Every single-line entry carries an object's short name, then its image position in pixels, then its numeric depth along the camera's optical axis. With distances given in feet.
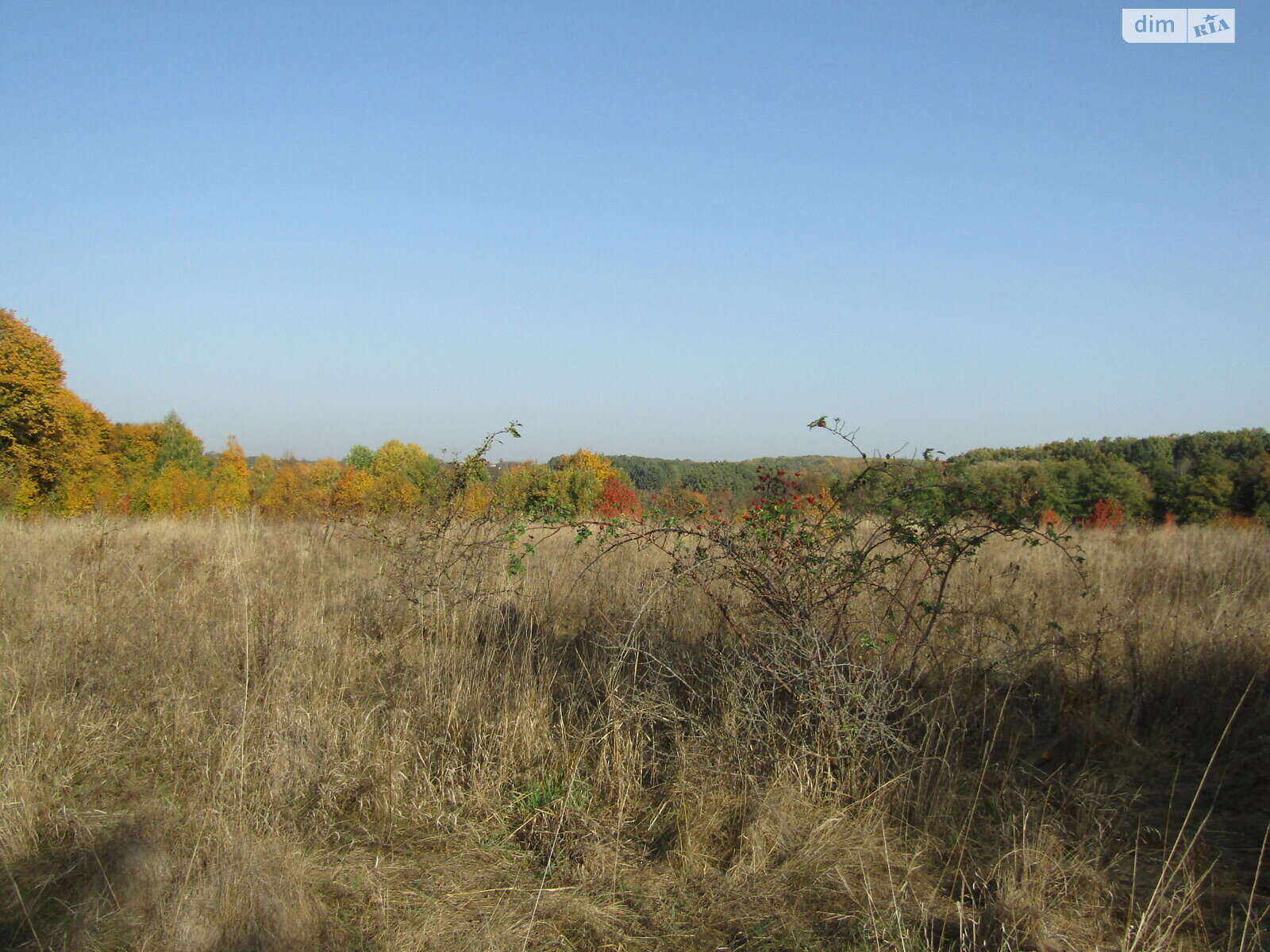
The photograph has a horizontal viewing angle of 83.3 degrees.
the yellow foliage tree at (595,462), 141.59
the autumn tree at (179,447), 159.33
